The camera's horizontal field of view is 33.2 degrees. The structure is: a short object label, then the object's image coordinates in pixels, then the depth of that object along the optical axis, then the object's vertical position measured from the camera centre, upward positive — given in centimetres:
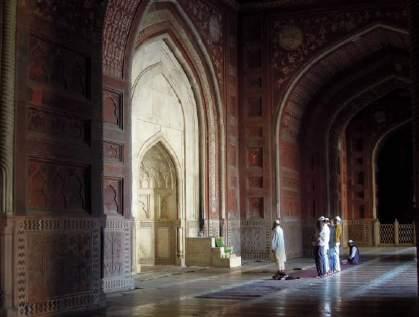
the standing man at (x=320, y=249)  1253 -55
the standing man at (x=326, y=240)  1261 -39
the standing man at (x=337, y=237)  1339 -39
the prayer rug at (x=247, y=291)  961 -104
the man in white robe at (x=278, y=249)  1216 -52
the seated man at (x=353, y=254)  1553 -80
